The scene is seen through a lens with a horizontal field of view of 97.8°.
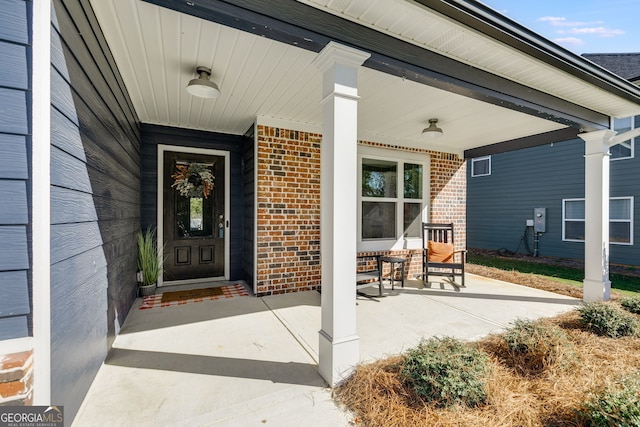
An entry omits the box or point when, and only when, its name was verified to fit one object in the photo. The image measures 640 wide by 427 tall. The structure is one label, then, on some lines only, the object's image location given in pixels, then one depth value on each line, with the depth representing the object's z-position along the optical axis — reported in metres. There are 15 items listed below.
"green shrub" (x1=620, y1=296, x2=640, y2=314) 3.20
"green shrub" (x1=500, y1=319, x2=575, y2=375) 2.11
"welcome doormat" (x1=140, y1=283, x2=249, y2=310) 3.56
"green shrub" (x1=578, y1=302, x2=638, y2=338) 2.64
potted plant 3.83
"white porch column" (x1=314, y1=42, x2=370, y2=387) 1.96
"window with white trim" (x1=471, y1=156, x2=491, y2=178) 9.51
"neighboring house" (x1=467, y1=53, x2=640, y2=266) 6.45
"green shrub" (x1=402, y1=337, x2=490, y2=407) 1.68
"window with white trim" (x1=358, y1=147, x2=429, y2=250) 4.80
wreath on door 4.37
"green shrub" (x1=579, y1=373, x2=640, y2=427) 1.36
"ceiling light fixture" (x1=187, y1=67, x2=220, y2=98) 2.52
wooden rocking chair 4.54
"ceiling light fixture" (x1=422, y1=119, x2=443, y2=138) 3.94
